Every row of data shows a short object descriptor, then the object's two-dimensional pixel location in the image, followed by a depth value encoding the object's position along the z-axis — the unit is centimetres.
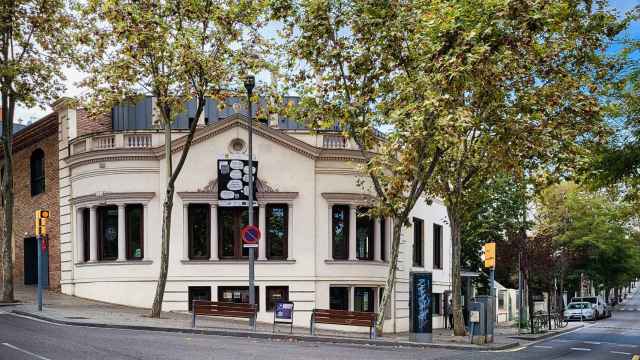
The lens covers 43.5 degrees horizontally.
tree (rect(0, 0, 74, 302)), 2786
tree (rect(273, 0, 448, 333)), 2362
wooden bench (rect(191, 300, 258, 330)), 2336
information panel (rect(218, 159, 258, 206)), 3005
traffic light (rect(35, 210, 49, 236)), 2434
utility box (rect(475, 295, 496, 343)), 2606
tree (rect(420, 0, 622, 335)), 2230
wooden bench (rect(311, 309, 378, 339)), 2355
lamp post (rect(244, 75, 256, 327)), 2489
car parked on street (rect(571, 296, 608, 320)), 5861
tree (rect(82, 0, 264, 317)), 2370
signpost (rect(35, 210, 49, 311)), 2428
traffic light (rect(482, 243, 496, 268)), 2728
